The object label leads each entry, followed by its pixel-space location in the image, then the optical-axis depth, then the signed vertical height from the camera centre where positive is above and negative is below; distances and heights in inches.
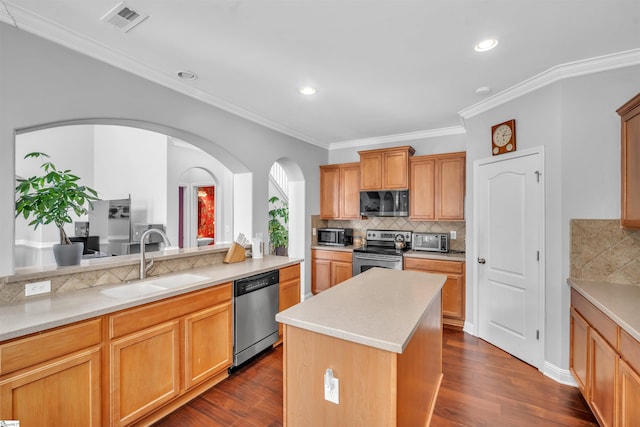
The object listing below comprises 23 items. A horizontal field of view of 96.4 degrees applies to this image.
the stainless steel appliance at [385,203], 169.0 +6.6
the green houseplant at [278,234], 204.1 -14.8
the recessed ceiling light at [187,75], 98.7 +48.6
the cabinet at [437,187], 154.3 +14.8
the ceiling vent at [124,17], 68.3 +48.7
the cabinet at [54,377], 53.6 -33.5
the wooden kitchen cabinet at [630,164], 76.5 +14.1
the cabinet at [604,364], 58.4 -36.8
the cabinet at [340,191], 188.1 +15.1
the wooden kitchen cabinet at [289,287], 123.3 -33.1
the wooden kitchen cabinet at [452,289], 143.8 -38.4
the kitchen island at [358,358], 49.1 -27.4
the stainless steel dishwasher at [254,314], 102.3 -38.5
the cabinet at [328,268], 178.1 -34.8
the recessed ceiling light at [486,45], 81.3 +49.1
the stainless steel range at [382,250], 159.6 -21.5
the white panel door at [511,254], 106.3 -16.3
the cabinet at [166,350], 70.2 -38.9
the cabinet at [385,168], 167.5 +27.3
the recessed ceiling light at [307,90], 112.6 +49.4
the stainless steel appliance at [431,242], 159.0 -16.2
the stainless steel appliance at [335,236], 188.9 -15.6
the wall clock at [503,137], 112.8 +31.2
